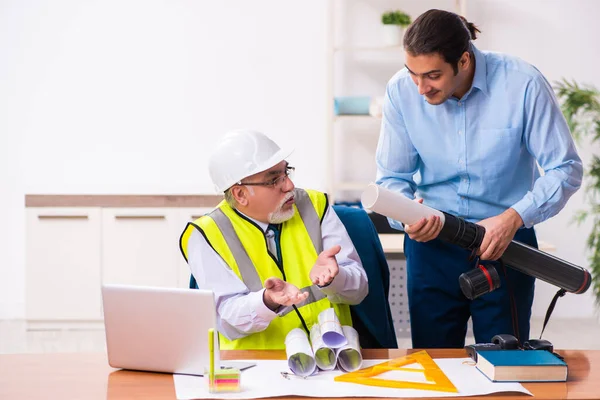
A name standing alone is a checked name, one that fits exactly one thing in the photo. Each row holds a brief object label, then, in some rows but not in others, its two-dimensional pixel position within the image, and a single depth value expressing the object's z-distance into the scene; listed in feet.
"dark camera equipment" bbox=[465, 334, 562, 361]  11.22
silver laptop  10.66
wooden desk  10.53
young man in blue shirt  12.27
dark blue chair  12.48
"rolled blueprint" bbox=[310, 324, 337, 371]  10.95
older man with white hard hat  11.87
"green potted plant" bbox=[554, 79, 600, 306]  21.70
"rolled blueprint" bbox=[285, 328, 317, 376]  10.86
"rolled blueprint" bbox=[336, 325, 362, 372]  11.00
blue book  10.74
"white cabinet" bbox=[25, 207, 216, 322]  22.30
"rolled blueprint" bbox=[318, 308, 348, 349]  11.05
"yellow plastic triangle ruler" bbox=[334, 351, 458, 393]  10.64
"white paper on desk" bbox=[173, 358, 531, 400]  10.46
